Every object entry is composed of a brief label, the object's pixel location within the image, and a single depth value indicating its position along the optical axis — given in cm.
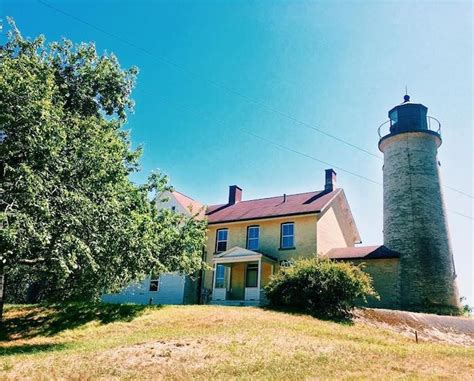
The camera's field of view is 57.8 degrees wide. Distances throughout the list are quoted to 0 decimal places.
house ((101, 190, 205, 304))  2836
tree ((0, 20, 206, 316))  1113
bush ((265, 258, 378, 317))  1800
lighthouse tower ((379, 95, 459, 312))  2362
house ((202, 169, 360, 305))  2631
